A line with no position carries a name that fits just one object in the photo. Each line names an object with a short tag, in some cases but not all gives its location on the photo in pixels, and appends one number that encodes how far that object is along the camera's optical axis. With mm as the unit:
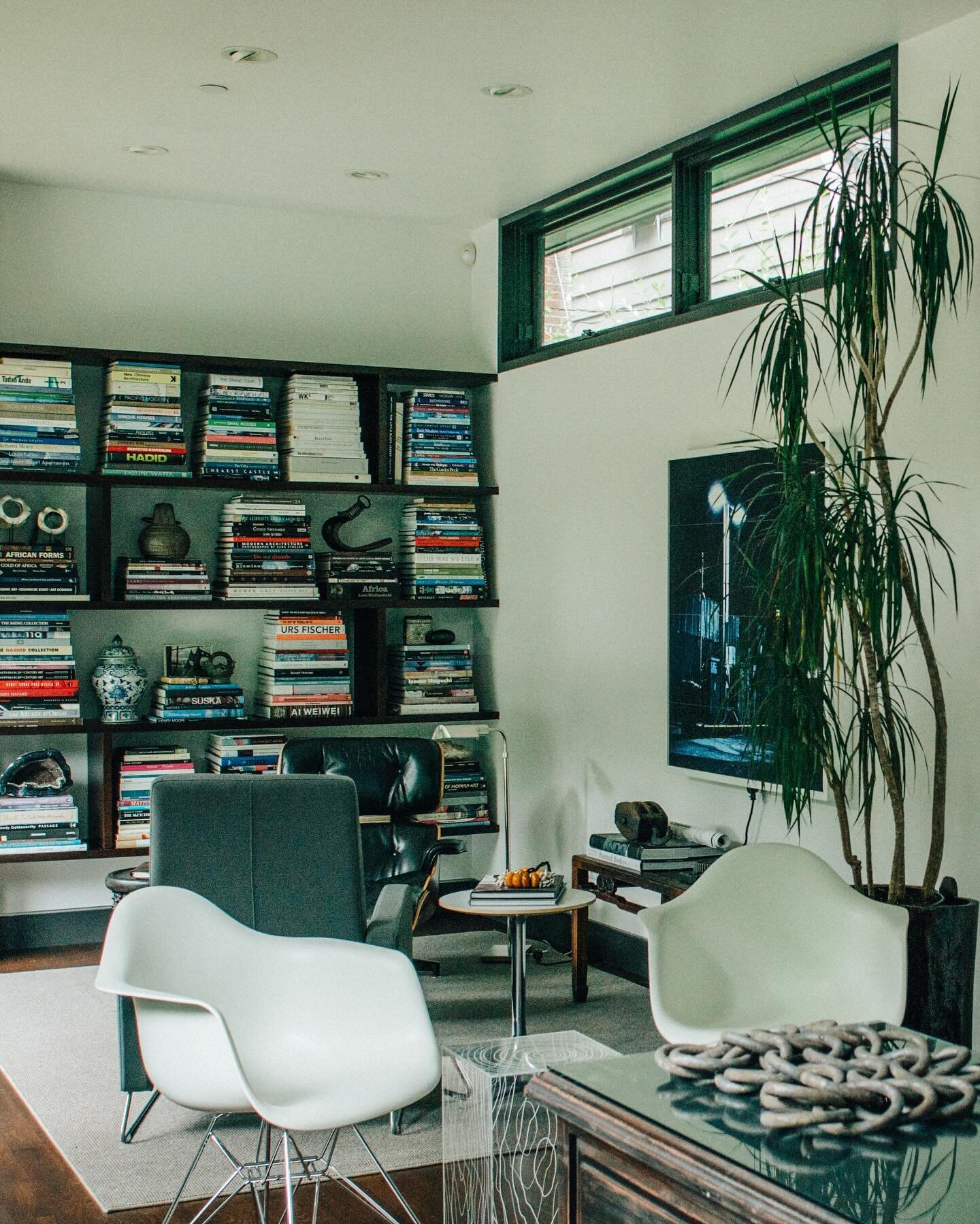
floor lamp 5750
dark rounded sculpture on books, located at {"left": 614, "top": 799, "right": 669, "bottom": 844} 5031
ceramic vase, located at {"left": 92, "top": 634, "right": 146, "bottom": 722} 5980
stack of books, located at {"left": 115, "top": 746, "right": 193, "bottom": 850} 5930
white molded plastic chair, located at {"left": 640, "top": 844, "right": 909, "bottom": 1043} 3543
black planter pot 3643
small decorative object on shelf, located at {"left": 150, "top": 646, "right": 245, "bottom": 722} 6059
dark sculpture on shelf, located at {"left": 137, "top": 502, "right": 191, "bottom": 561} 6102
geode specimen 5816
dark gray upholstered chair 3621
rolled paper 4895
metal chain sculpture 2184
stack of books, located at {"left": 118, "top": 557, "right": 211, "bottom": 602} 6008
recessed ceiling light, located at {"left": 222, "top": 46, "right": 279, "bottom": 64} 4422
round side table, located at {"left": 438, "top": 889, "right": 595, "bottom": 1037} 4539
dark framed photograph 4980
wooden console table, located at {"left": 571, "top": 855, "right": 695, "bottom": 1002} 4852
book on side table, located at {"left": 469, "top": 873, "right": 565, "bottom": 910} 4562
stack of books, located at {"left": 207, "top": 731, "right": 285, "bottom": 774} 6105
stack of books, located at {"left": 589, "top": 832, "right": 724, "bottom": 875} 4898
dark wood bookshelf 5918
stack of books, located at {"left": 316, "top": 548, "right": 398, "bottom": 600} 6367
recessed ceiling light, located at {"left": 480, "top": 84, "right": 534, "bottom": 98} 4734
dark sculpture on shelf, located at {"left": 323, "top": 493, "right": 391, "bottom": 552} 6449
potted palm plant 3652
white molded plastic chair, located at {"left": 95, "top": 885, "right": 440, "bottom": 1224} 2844
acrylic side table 3119
